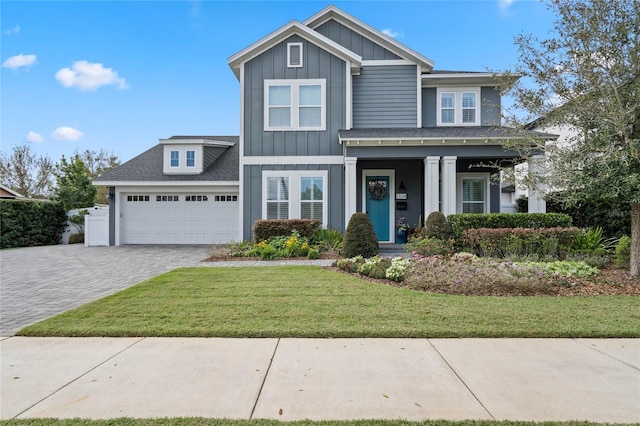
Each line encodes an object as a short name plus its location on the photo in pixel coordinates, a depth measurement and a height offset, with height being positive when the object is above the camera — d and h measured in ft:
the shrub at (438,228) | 32.42 -1.25
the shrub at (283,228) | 36.58 -1.49
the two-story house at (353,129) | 36.14 +9.56
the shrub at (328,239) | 35.32 -2.60
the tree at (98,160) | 100.01 +15.66
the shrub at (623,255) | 26.65 -3.09
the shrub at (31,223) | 48.64 -1.51
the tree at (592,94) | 21.72 +8.25
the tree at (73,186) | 63.10 +5.09
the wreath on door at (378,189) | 41.88 +3.07
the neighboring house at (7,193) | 75.73 +4.43
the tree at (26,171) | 88.33 +10.75
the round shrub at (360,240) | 30.48 -2.27
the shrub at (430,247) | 29.71 -2.81
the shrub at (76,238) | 56.03 -4.10
